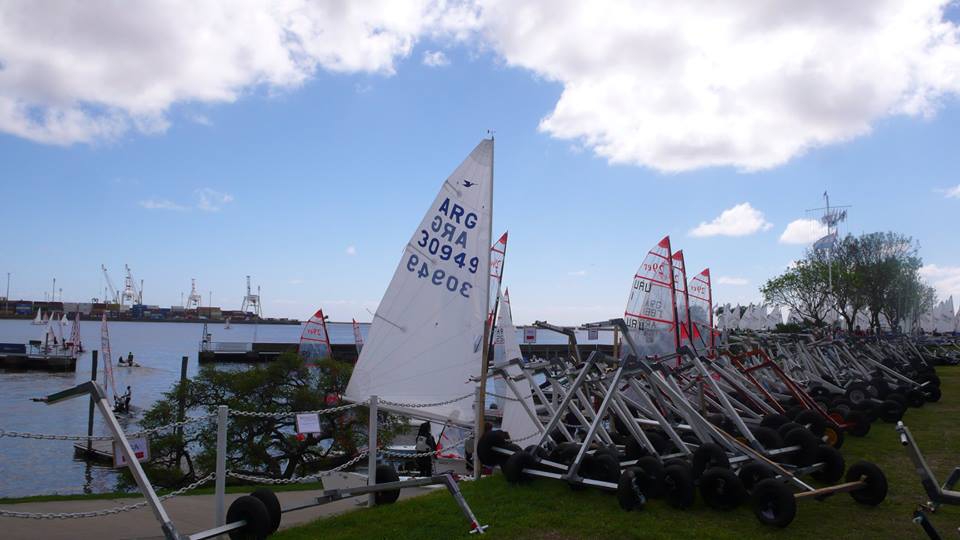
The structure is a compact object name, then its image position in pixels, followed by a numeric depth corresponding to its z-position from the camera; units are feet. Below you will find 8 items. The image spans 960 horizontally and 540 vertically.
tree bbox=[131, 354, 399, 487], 52.80
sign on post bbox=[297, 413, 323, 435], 23.63
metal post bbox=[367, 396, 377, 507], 24.57
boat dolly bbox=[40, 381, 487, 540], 16.98
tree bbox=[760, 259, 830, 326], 194.80
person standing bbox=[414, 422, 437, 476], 49.04
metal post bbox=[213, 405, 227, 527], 20.58
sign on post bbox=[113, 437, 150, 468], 19.42
